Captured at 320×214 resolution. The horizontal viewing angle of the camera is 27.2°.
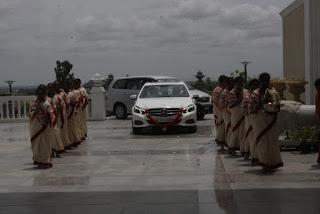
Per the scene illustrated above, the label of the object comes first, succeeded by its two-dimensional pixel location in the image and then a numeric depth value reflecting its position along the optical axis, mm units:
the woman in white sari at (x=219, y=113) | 14242
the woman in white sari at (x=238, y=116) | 12883
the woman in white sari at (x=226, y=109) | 13461
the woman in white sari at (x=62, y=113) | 14188
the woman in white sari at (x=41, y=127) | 12250
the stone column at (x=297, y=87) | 16703
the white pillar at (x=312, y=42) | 17875
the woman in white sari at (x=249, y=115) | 11320
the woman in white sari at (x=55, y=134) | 13238
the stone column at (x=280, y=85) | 16797
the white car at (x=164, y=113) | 18656
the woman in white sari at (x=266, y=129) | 10836
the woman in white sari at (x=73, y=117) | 15508
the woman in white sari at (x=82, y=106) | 16359
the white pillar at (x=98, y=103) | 24922
